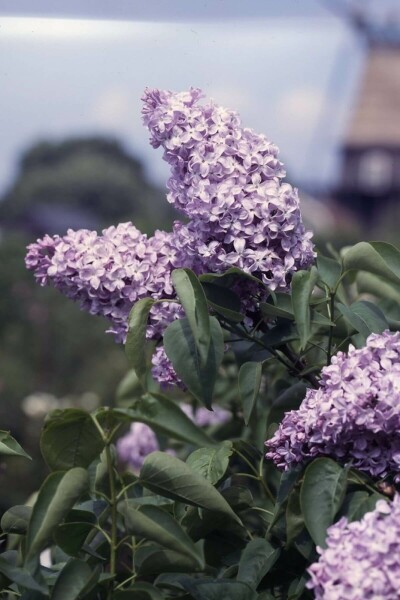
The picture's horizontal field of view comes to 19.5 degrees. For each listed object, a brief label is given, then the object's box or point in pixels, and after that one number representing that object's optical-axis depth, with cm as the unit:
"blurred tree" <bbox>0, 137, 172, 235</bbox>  2020
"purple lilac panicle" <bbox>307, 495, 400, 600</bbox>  81
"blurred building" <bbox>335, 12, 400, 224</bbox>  3475
